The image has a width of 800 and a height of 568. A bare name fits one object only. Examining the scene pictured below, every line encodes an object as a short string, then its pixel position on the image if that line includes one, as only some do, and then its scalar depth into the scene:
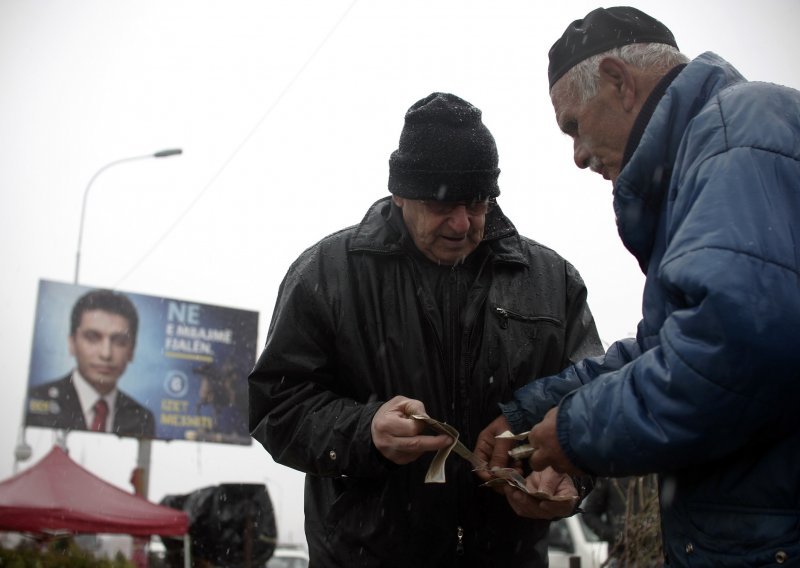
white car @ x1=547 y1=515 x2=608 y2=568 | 9.27
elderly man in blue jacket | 1.66
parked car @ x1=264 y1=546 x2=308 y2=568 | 16.31
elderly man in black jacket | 2.85
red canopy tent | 11.17
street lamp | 20.05
